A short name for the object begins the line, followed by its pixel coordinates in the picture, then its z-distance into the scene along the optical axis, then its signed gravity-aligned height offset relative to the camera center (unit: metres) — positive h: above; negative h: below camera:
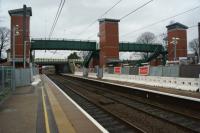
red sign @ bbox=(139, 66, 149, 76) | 19.85 -0.57
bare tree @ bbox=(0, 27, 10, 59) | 58.11 +10.06
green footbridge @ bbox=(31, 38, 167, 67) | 46.00 +5.86
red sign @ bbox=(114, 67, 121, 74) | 26.85 -0.62
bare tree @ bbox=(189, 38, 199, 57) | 67.51 +8.79
